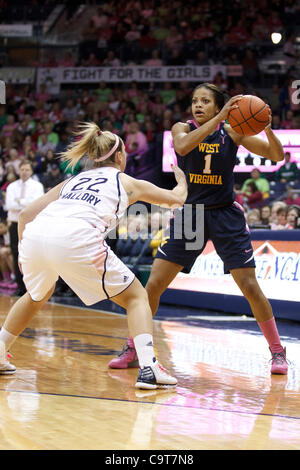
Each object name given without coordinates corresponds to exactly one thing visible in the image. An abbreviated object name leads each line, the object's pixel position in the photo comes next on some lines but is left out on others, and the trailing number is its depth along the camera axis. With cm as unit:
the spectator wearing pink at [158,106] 1738
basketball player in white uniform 389
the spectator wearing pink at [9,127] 1870
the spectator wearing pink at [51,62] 2002
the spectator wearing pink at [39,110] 1928
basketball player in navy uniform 489
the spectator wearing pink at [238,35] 1828
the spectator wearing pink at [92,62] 1947
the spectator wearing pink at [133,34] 2012
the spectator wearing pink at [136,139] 1597
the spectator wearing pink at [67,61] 1979
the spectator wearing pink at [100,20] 2102
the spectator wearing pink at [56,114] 1855
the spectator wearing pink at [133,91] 1827
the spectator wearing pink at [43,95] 1972
